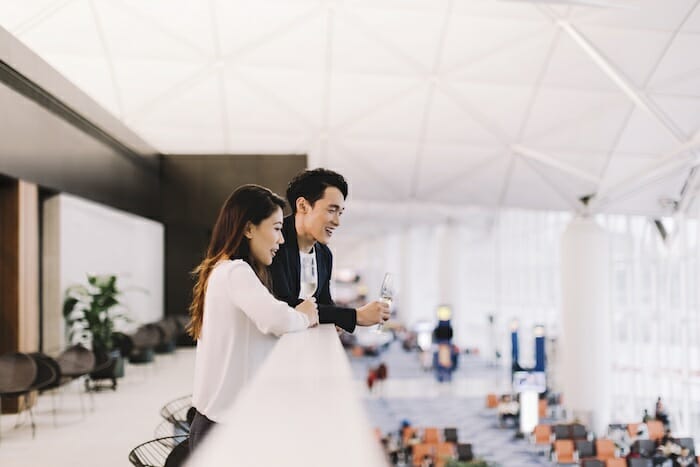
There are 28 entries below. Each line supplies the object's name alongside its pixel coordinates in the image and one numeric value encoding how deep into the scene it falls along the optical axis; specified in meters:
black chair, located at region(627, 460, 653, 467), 20.05
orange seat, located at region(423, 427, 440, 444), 24.11
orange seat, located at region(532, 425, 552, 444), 25.48
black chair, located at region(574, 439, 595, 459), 21.69
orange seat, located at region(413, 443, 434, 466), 22.44
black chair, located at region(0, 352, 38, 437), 9.56
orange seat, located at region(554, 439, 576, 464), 22.34
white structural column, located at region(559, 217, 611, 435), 26.22
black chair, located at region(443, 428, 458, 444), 24.12
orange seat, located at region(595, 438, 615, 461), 21.83
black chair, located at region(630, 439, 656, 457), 21.60
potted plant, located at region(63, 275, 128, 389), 15.02
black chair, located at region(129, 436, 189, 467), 3.89
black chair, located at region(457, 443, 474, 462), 22.34
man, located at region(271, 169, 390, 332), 4.50
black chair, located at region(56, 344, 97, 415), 11.32
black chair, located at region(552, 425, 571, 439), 23.96
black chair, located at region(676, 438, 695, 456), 21.21
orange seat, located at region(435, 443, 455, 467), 23.15
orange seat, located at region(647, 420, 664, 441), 23.81
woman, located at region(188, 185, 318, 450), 3.41
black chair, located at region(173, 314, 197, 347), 20.58
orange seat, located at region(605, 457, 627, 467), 20.14
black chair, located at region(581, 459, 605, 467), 19.00
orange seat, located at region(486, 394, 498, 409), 34.00
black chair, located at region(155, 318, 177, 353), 17.11
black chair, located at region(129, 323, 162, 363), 16.21
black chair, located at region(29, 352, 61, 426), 9.84
